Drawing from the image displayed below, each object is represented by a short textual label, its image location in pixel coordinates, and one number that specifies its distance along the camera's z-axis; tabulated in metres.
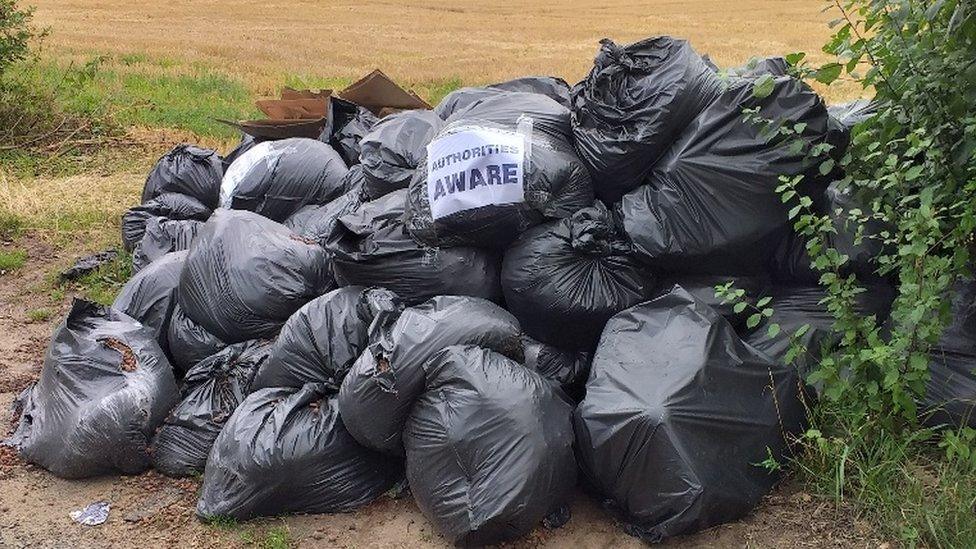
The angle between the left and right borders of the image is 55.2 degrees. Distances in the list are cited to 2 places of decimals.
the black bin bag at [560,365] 3.26
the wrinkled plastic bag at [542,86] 4.28
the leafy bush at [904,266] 2.60
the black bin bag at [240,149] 5.33
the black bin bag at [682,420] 2.69
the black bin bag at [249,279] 3.71
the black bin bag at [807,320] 3.09
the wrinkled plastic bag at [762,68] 3.40
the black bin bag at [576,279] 3.22
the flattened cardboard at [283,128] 5.40
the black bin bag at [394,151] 3.95
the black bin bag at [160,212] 5.20
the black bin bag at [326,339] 3.28
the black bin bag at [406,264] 3.37
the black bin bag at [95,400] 3.32
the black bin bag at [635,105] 3.25
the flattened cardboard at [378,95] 5.62
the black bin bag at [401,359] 2.93
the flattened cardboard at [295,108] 5.85
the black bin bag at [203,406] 3.38
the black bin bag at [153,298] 4.03
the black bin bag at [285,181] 4.69
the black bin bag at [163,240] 4.75
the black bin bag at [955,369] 2.88
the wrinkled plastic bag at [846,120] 3.20
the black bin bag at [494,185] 3.30
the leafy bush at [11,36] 7.84
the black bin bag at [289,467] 3.04
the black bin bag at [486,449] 2.74
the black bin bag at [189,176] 5.39
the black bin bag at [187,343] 3.80
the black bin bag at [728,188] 3.14
